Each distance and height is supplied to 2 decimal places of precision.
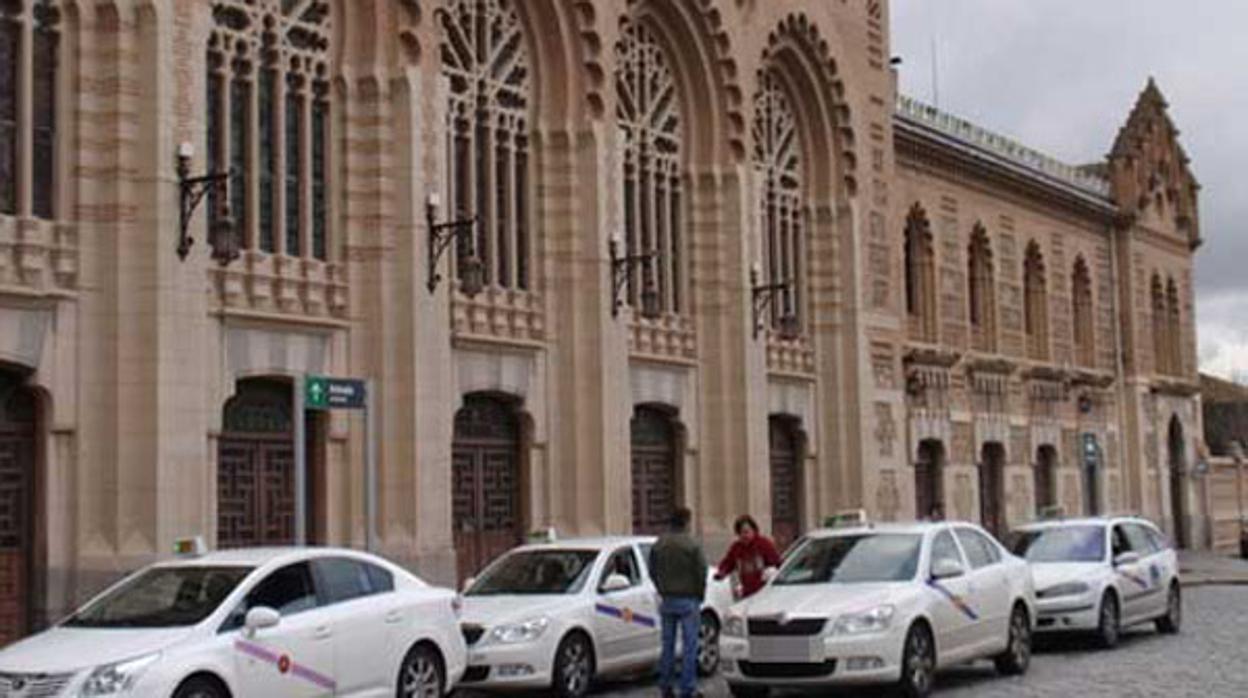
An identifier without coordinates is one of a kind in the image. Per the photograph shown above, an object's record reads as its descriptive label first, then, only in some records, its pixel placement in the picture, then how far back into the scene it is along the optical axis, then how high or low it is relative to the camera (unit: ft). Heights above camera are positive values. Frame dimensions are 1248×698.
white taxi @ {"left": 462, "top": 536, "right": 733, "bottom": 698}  55.47 -3.18
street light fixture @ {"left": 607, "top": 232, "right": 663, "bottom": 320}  90.17 +12.31
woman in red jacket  61.00 -1.50
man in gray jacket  55.36 -2.25
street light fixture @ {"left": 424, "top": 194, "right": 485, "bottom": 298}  77.25 +12.00
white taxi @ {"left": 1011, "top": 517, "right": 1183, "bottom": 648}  70.95 -2.84
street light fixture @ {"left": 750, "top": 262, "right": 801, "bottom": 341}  103.62 +12.19
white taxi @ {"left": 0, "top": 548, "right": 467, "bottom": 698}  41.57 -2.70
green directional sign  59.88 +4.31
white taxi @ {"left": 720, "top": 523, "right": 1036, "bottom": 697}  53.93 -3.19
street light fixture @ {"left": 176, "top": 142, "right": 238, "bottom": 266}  65.62 +11.65
